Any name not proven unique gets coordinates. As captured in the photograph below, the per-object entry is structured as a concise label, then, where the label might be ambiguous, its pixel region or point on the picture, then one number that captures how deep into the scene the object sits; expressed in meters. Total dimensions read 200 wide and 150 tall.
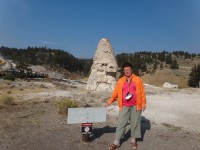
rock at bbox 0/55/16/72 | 21.78
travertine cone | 10.81
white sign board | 3.79
